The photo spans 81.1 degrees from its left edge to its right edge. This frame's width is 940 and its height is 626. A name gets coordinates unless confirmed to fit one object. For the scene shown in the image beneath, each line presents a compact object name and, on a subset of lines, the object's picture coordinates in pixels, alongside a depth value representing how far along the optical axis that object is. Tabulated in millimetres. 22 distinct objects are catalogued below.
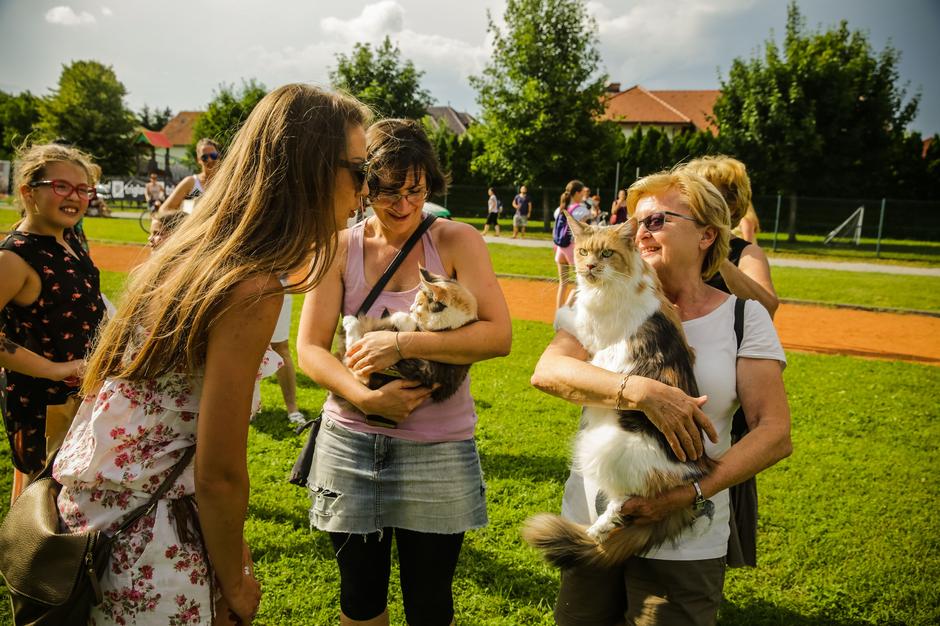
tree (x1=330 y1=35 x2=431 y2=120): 43156
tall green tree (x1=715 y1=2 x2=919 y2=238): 27938
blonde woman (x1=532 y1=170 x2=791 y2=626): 1933
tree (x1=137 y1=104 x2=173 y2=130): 80188
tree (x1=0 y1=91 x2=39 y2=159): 56750
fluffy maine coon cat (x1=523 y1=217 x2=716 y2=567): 1962
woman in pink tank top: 2232
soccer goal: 27047
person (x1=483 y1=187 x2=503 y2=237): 28869
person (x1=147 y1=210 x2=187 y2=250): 4877
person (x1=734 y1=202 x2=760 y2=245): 4152
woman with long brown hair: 1423
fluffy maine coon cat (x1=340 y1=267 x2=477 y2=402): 2291
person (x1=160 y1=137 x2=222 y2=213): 5910
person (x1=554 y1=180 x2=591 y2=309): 10406
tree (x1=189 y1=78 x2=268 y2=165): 42562
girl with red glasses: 3016
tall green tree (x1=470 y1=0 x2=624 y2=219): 33531
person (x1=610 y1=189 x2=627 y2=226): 12766
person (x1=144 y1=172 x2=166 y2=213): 20373
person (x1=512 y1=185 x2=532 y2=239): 27828
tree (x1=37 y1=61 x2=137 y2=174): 50469
